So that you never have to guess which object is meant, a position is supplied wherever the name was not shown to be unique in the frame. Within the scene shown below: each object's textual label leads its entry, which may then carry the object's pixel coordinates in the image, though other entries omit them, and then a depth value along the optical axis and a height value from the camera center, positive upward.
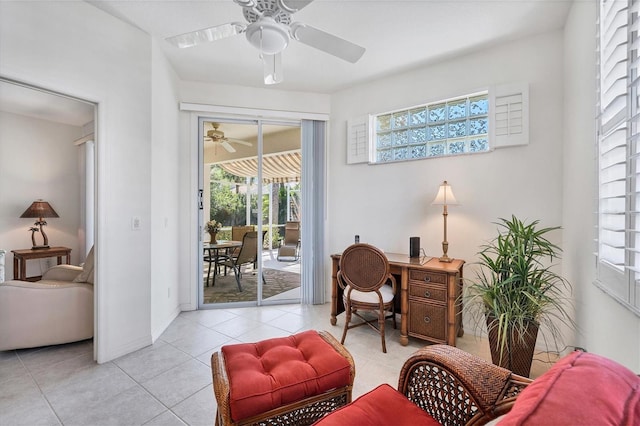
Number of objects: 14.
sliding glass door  3.66 +0.07
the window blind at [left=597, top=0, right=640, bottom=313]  1.12 +0.28
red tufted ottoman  1.20 -0.78
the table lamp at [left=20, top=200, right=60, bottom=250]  2.75 -0.05
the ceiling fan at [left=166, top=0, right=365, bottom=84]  1.57 +1.09
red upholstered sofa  0.56 -0.62
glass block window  2.85 +0.88
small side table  2.66 -0.46
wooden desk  2.40 -0.78
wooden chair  2.47 -0.63
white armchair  2.33 -0.87
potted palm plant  1.91 -0.61
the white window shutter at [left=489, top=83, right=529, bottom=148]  2.55 +0.88
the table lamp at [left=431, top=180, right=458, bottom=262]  2.72 +0.10
